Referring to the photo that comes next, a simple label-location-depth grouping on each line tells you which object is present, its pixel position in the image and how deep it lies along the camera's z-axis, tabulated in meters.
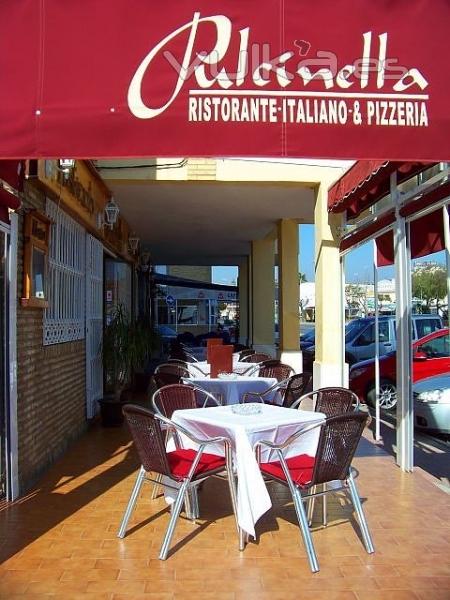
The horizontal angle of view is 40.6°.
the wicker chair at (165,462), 3.73
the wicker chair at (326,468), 3.58
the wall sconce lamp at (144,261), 15.16
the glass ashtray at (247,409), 4.36
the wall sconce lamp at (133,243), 12.45
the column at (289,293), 12.08
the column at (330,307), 8.16
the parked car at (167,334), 22.15
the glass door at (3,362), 4.57
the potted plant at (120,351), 8.79
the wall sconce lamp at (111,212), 8.54
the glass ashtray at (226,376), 6.80
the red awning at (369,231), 6.05
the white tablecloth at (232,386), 6.65
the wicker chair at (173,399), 5.21
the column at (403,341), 5.74
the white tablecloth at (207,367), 7.80
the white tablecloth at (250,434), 3.70
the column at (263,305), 15.45
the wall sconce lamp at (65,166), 5.45
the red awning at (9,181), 4.05
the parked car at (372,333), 11.16
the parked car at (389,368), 9.51
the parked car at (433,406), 7.32
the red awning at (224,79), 2.92
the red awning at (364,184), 5.37
